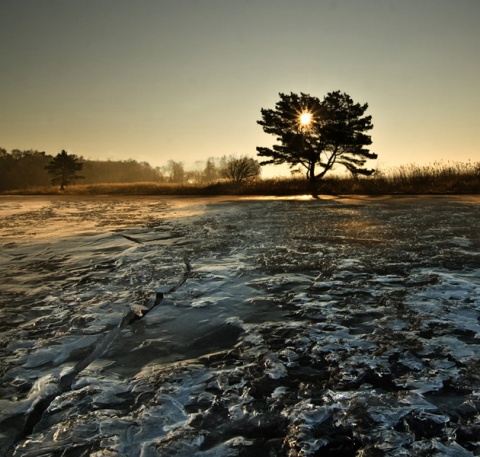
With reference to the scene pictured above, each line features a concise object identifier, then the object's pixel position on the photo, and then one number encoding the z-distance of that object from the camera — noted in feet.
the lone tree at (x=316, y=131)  77.05
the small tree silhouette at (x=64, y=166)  154.40
